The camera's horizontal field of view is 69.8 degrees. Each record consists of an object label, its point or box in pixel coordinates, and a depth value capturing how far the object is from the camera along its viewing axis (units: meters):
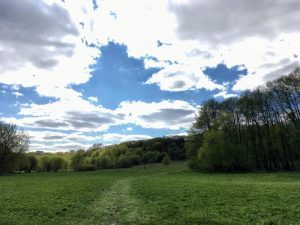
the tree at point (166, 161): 87.74
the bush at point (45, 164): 106.90
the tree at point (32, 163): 99.52
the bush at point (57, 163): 111.20
